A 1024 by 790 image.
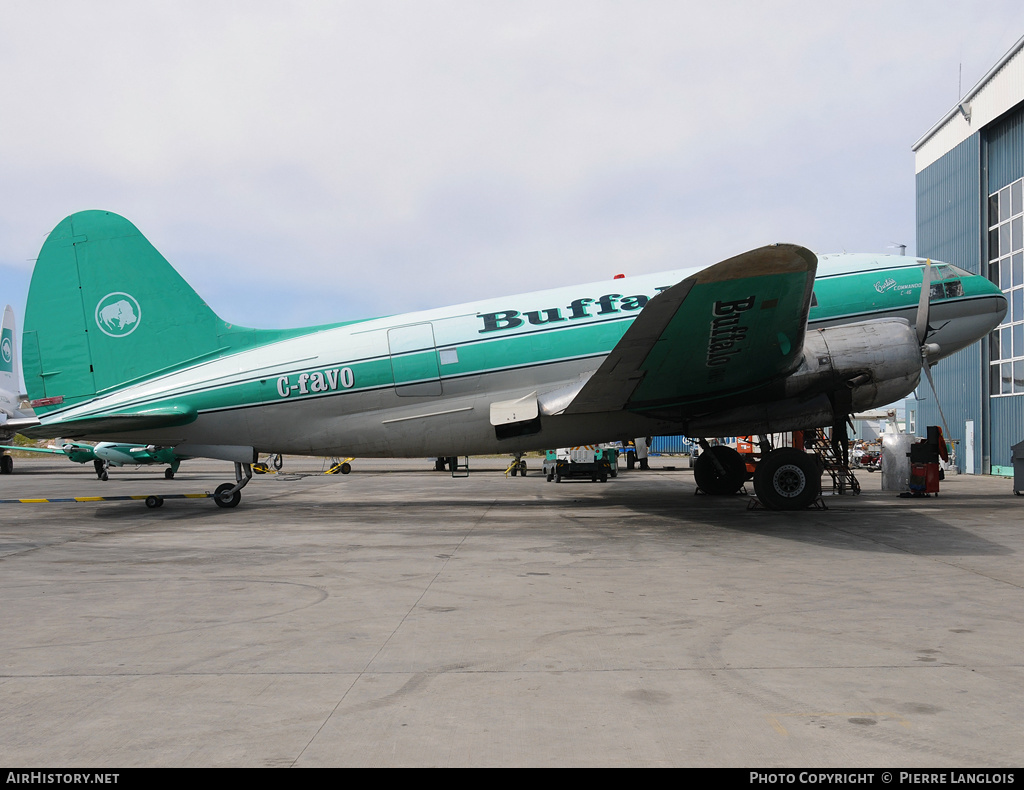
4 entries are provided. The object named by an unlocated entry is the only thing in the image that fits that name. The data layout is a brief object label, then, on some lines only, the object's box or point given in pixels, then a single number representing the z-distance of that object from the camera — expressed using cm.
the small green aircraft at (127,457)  2861
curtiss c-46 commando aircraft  1466
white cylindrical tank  2191
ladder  2005
